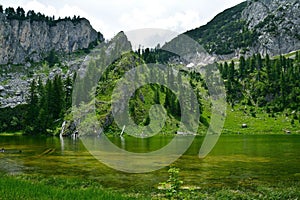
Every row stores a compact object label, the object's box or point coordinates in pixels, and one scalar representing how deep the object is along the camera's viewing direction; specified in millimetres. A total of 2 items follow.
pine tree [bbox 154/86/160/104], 165875
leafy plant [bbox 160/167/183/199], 15437
